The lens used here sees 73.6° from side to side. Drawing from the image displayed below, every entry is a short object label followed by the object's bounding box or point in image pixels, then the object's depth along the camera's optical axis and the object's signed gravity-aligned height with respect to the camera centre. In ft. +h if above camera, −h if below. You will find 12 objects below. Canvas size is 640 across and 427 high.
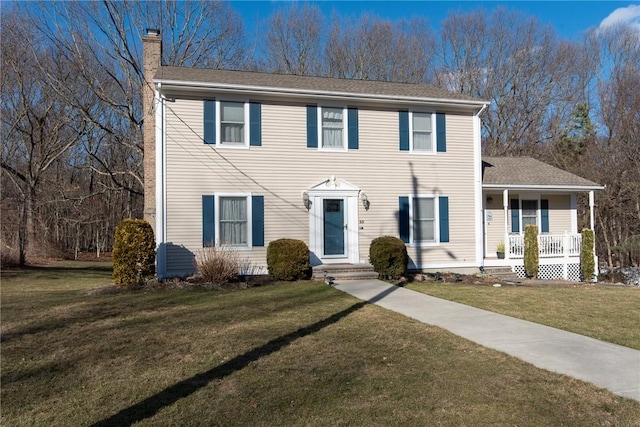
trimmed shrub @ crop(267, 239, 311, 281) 36.78 -3.07
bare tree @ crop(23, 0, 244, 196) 63.16 +26.74
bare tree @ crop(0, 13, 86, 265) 64.03 +18.44
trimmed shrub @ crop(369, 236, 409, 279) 37.76 -3.07
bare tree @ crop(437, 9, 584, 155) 91.20 +32.00
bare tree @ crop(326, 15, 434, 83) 93.91 +37.27
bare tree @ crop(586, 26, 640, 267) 63.36 +8.40
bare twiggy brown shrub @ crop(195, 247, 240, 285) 34.81 -3.44
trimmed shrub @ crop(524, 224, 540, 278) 44.09 -3.00
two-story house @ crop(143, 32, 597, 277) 38.55 +5.55
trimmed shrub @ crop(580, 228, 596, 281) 46.68 -3.83
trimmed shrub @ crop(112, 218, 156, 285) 33.35 -2.10
